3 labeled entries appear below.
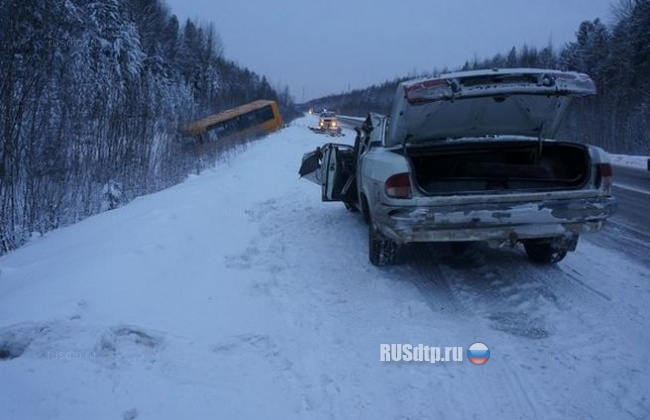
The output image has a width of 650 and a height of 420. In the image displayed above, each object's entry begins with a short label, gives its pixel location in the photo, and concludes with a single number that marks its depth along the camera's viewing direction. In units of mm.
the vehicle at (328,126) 39562
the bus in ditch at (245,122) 24547
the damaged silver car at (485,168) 4727
